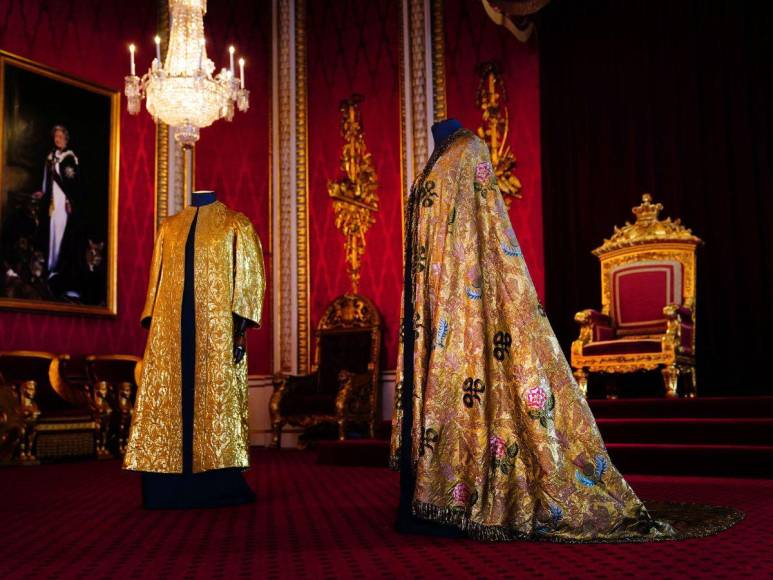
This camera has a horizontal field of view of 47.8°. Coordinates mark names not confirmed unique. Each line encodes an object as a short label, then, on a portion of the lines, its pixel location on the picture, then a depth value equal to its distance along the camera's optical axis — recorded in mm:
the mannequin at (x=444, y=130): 2949
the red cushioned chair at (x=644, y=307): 5707
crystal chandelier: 5379
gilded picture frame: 6570
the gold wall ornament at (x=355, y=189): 7699
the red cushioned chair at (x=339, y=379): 6938
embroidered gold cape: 2518
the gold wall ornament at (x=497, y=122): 7148
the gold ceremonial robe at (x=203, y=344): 3617
